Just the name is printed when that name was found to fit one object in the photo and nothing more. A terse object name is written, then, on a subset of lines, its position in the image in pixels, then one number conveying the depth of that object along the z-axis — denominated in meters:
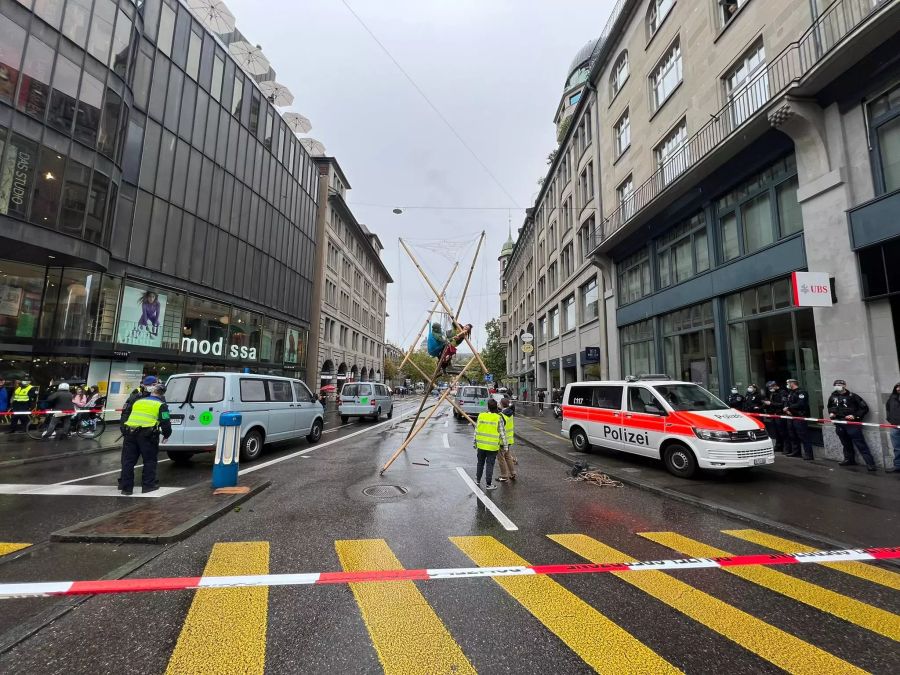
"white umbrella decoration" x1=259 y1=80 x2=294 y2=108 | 31.66
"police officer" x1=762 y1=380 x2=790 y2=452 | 11.09
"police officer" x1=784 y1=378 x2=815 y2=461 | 10.28
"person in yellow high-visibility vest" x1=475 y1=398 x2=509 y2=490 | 7.56
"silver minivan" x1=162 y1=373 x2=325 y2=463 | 9.02
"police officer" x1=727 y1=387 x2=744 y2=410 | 12.78
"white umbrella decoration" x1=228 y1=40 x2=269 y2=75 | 28.56
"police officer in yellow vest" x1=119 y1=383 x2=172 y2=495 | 6.76
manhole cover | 7.10
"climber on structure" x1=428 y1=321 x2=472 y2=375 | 10.12
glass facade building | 15.41
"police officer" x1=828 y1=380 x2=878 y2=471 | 9.19
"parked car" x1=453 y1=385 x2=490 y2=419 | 20.25
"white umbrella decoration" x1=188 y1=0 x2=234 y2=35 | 24.30
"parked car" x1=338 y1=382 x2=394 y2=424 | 20.44
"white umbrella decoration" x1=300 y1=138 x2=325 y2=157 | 40.72
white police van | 7.90
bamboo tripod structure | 9.63
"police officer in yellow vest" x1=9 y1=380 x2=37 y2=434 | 13.77
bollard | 6.96
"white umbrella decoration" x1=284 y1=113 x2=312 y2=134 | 36.58
